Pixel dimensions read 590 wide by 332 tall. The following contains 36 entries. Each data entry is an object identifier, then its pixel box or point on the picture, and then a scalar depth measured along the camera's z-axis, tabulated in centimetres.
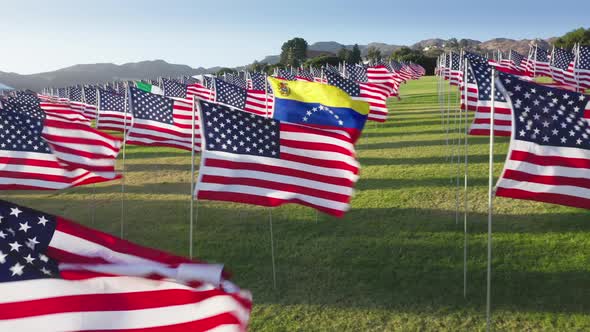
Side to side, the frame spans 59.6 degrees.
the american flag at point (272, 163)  670
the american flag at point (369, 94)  1650
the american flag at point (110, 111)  1565
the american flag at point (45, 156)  838
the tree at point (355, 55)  11254
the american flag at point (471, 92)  1426
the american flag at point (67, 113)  1555
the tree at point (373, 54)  12890
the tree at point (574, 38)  7912
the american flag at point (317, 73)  4313
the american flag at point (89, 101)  2276
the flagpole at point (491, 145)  571
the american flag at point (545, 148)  588
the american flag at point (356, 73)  2564
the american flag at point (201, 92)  2088
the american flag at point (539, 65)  2599
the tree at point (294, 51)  12885
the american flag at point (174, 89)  2492
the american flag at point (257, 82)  2725
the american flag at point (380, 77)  1989
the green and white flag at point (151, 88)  2942
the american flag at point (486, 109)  1026
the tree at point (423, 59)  9248
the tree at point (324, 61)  9308
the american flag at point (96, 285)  335
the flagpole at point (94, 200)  1311
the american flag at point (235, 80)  3934
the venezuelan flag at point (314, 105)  1034
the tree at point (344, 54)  10778
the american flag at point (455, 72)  2194
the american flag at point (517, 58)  3184
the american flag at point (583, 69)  2155
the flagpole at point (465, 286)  773
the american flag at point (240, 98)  1526
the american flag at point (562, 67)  2267
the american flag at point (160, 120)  1101
